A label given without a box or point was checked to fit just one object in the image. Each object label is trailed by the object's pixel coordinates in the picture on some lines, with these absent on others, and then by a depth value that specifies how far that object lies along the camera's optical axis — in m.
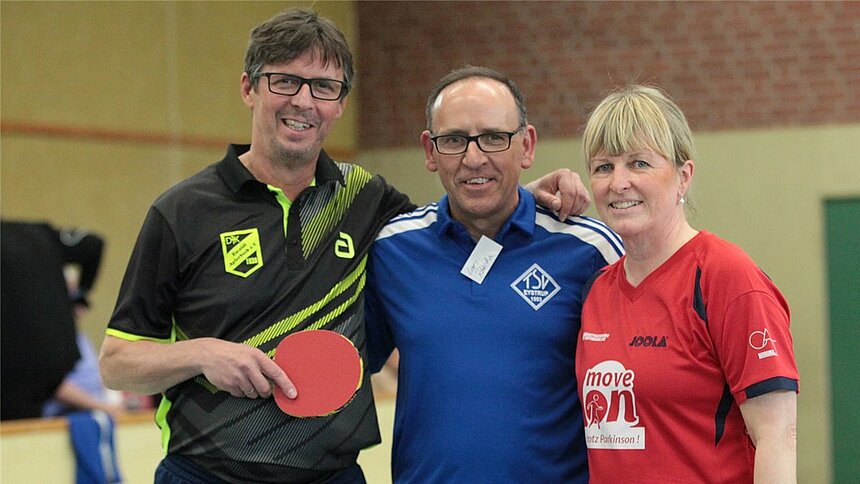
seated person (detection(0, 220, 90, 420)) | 5.63
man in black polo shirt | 2.74
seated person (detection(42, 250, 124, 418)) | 6.28
